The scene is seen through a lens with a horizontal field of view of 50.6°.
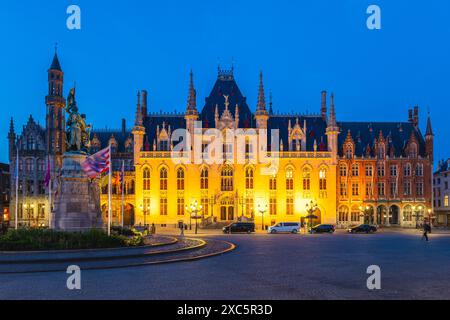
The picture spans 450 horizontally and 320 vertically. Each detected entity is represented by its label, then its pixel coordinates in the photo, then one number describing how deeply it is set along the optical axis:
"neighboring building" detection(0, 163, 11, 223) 78.81
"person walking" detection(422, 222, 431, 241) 38.67
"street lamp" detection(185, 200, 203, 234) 66.54
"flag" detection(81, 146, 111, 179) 28.98
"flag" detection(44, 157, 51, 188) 39.84
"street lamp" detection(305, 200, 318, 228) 67.22
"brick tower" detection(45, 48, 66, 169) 73.00
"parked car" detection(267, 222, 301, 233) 55.62
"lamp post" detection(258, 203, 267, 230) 67.12
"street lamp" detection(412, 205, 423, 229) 72.93
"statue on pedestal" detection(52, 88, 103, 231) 29.50
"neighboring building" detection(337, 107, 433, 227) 73.31
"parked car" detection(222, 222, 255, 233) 55.41
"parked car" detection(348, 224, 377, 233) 55.69
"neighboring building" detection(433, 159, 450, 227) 82.56
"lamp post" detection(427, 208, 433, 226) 70.16
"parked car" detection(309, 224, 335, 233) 56.31
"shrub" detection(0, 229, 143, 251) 24.29
